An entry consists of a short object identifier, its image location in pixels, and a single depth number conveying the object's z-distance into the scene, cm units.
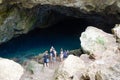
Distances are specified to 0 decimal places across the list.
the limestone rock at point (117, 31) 1180
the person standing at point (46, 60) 1093
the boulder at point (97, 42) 1114
